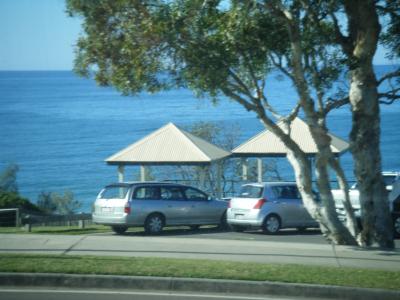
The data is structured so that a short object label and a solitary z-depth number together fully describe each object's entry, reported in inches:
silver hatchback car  871.1
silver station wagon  852.6
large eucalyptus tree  572.4
